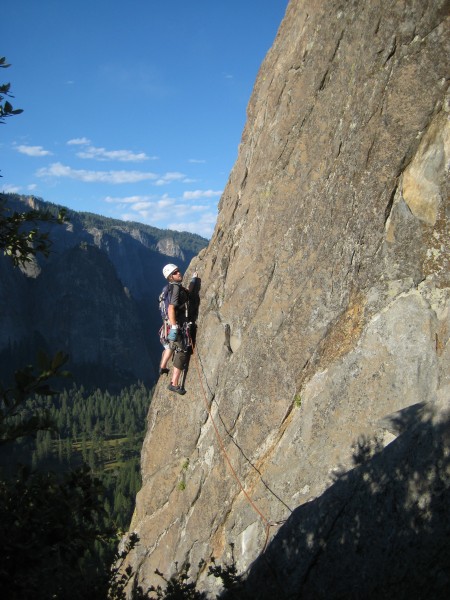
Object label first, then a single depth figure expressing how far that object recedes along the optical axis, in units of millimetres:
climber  12578
